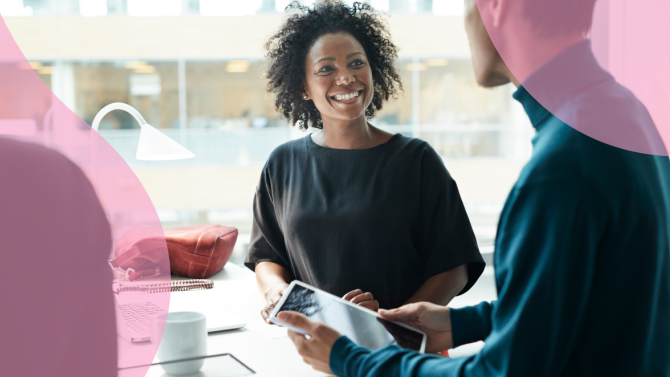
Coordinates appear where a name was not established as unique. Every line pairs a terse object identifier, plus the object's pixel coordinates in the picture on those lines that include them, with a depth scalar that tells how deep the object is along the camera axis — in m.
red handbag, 2.15
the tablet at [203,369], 1.08
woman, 1.53
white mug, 1.09
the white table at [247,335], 1.15
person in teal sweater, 0.67
